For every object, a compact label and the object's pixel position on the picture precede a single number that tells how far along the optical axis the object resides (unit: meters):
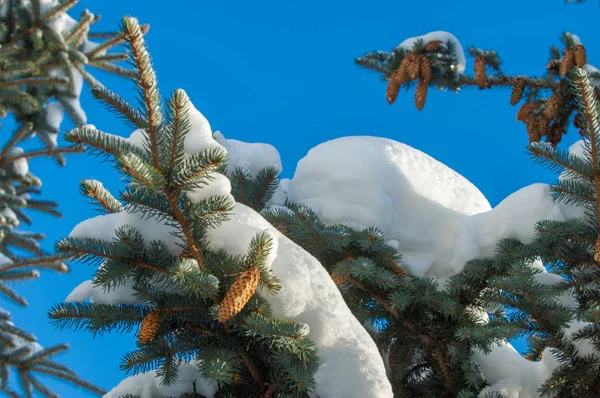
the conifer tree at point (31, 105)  8.37
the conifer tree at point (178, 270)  3.02
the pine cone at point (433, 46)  8.80
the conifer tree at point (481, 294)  4.50
